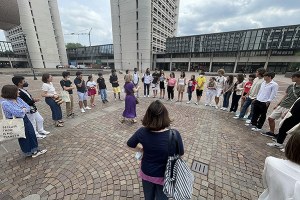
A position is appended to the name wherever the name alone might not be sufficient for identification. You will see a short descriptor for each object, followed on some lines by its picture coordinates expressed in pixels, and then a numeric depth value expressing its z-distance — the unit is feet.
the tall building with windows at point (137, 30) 166.20
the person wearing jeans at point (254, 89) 17.35
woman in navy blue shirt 5.13
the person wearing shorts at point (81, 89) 20.89
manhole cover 10.54
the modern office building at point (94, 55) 244.61
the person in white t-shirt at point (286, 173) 3.44
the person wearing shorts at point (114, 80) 28.66
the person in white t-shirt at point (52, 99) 15.55
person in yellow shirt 26.07
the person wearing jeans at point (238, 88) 21.45
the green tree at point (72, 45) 333.42
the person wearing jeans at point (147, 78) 31.34
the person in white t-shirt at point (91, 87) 25.61
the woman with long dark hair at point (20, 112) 9.75
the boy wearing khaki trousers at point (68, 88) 19.08
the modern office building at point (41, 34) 166.09
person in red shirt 20.38
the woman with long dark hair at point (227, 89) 23.11
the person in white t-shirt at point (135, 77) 31.11
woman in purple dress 16.77
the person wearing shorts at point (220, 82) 24.27
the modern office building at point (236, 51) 131.44
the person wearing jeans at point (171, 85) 28.37
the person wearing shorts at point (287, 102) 12.98
